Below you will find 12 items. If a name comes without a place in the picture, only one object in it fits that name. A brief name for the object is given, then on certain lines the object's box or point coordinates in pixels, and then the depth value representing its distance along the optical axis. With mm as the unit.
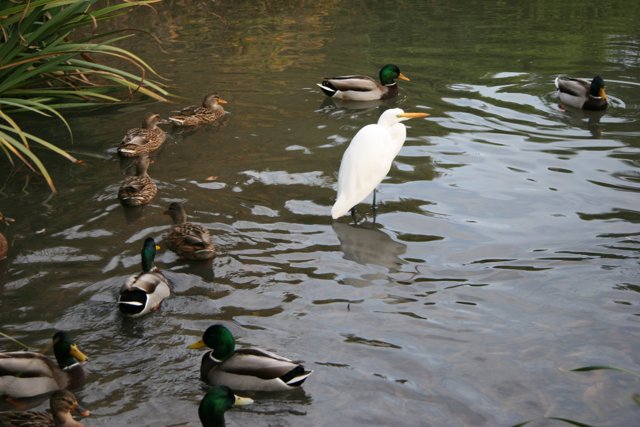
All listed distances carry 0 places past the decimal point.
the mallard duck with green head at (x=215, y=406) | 5141
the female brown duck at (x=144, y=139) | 10047
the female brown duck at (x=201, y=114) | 10992
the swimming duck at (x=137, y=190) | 8703
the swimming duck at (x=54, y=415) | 5211
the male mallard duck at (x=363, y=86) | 12352
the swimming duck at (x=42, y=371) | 5664
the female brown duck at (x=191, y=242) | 7555
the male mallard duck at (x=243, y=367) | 5719
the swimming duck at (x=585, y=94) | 11469
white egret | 8438
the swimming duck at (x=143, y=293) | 6598
